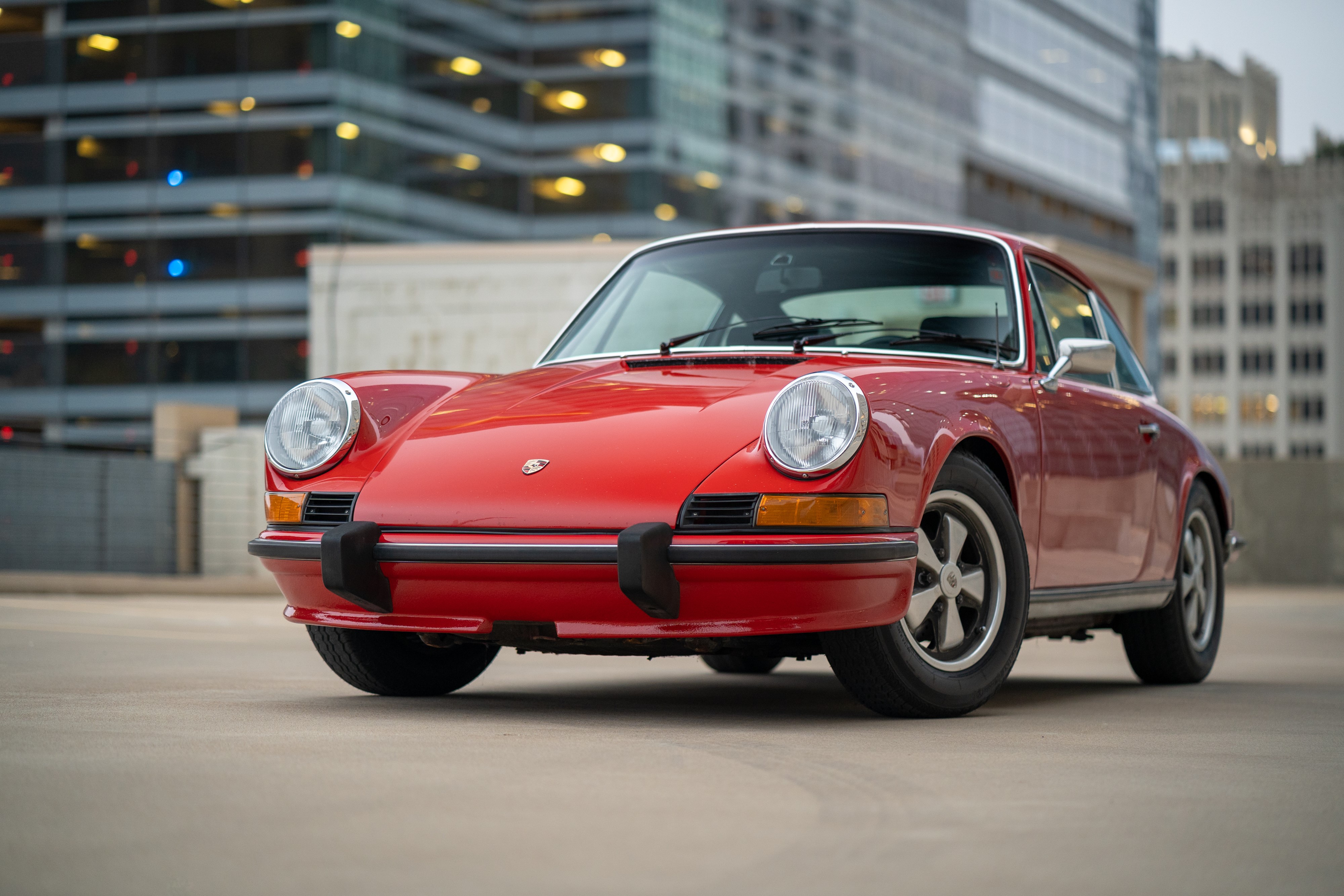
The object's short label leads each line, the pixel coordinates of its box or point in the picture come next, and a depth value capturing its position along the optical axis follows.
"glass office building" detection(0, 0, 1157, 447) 42.34
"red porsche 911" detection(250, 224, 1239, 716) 4.25
